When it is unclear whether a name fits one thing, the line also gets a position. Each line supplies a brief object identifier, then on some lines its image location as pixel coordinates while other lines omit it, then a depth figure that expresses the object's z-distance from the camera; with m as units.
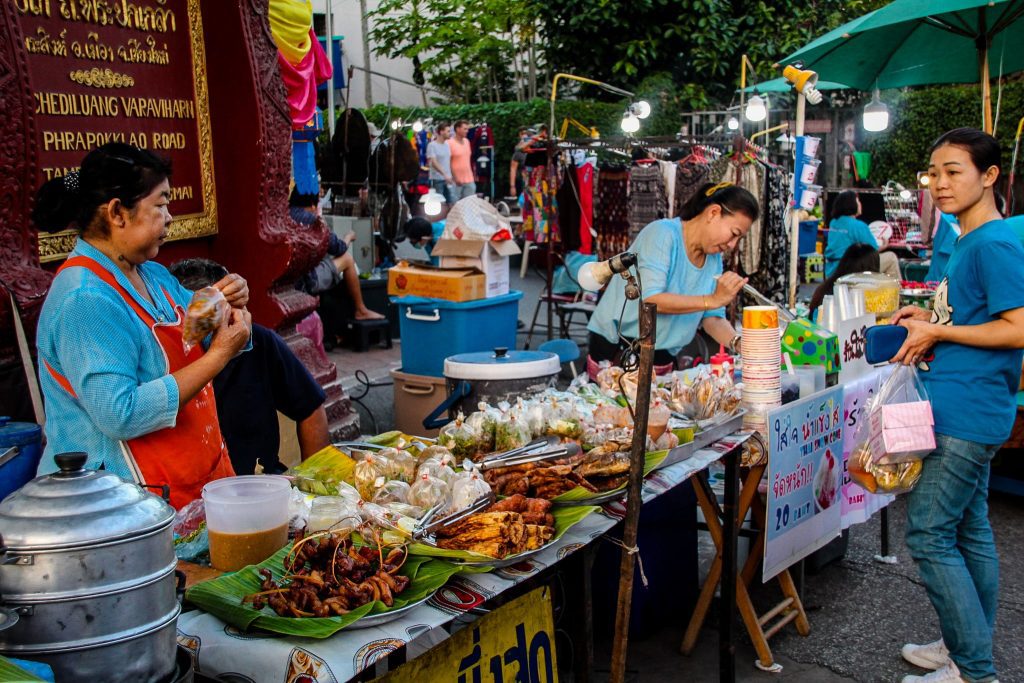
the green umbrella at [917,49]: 6.23
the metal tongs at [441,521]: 2.30
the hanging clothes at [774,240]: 9.09
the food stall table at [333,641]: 1.80
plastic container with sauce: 2.15
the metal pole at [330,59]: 8.40
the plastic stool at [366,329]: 9.73
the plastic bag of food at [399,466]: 2.71
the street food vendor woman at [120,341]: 2.34
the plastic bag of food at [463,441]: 3.07
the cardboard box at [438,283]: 6.99
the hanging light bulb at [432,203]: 11.39
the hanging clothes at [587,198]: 9.34
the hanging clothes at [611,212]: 9.00
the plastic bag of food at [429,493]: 2.51
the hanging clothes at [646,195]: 8.60
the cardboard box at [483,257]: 7.16
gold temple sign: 3.90
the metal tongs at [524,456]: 2.85
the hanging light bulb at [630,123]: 10.64
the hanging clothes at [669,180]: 8.76
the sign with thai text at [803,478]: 3.71
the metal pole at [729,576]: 3.57
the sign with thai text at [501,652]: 2.35
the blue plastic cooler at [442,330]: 6.96
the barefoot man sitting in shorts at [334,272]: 7.40
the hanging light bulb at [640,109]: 10.08
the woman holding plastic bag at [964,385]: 3.21
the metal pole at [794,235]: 6.59
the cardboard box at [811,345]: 4.26
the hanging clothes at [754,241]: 8.81
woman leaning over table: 4.44
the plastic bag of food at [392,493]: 2.55
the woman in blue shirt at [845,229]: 9.26
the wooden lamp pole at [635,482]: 2.38
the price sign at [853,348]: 4.44
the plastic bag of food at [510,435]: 3.09
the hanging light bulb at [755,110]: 11.62
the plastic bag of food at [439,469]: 2.63
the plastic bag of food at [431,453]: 2.86
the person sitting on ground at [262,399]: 3.53
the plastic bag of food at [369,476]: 2.62
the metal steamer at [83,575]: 1.44
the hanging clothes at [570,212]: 9.46
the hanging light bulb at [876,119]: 10.02
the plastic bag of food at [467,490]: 2.50
